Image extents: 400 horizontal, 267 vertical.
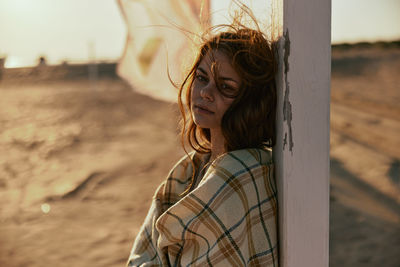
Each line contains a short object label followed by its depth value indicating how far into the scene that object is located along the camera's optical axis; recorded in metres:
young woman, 1.94
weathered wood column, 1.80
